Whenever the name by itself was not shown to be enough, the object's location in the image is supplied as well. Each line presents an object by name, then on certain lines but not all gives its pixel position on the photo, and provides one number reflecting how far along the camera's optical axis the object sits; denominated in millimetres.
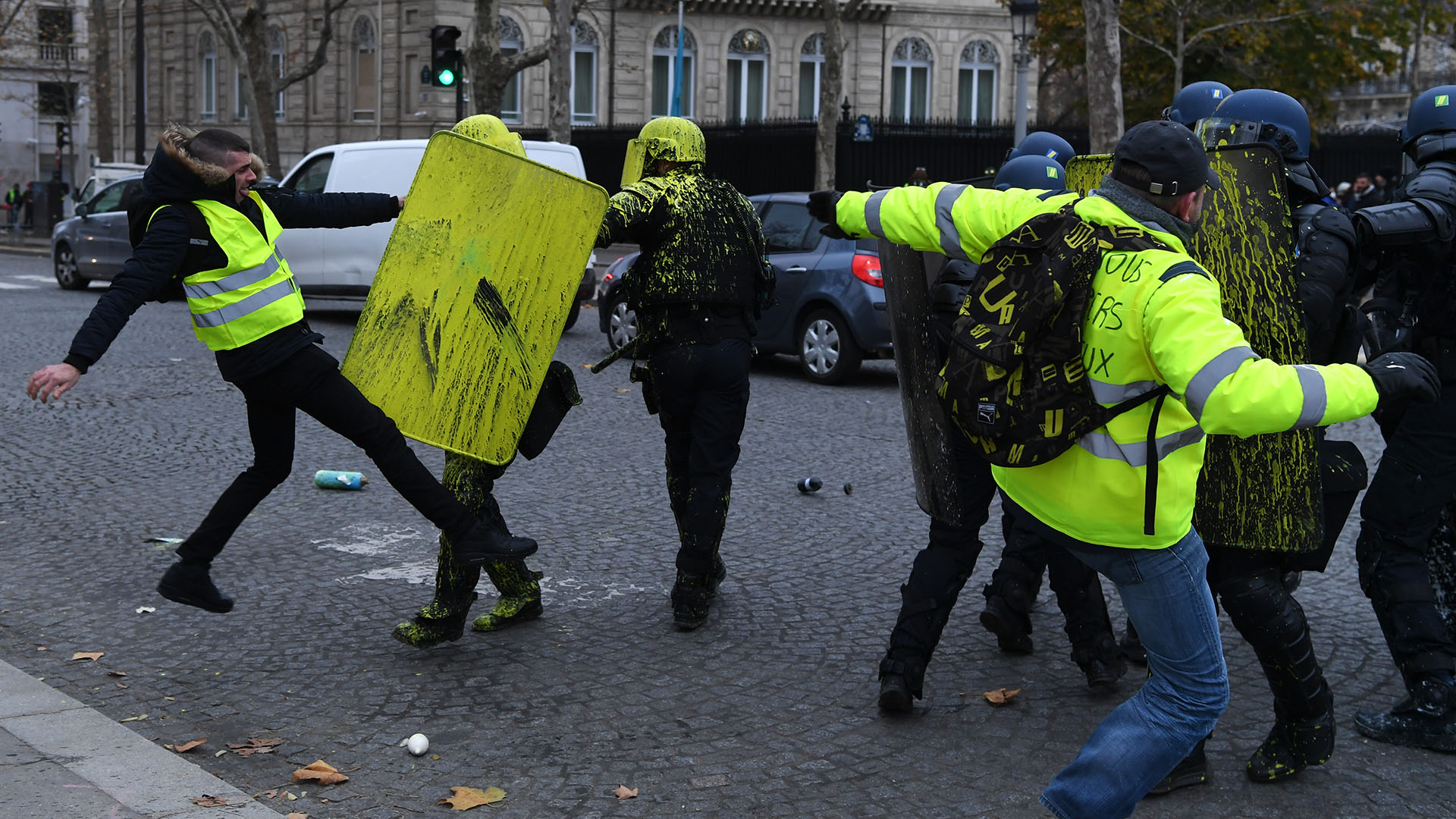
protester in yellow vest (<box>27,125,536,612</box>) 4336
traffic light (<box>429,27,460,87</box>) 18594
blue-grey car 11320
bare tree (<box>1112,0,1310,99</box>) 28000
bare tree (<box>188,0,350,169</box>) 31391
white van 14539
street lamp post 19406
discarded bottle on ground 7211
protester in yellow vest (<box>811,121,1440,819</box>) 3018
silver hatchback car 19172
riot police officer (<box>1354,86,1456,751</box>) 4082
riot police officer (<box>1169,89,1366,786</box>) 3766
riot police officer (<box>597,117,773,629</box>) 4965
